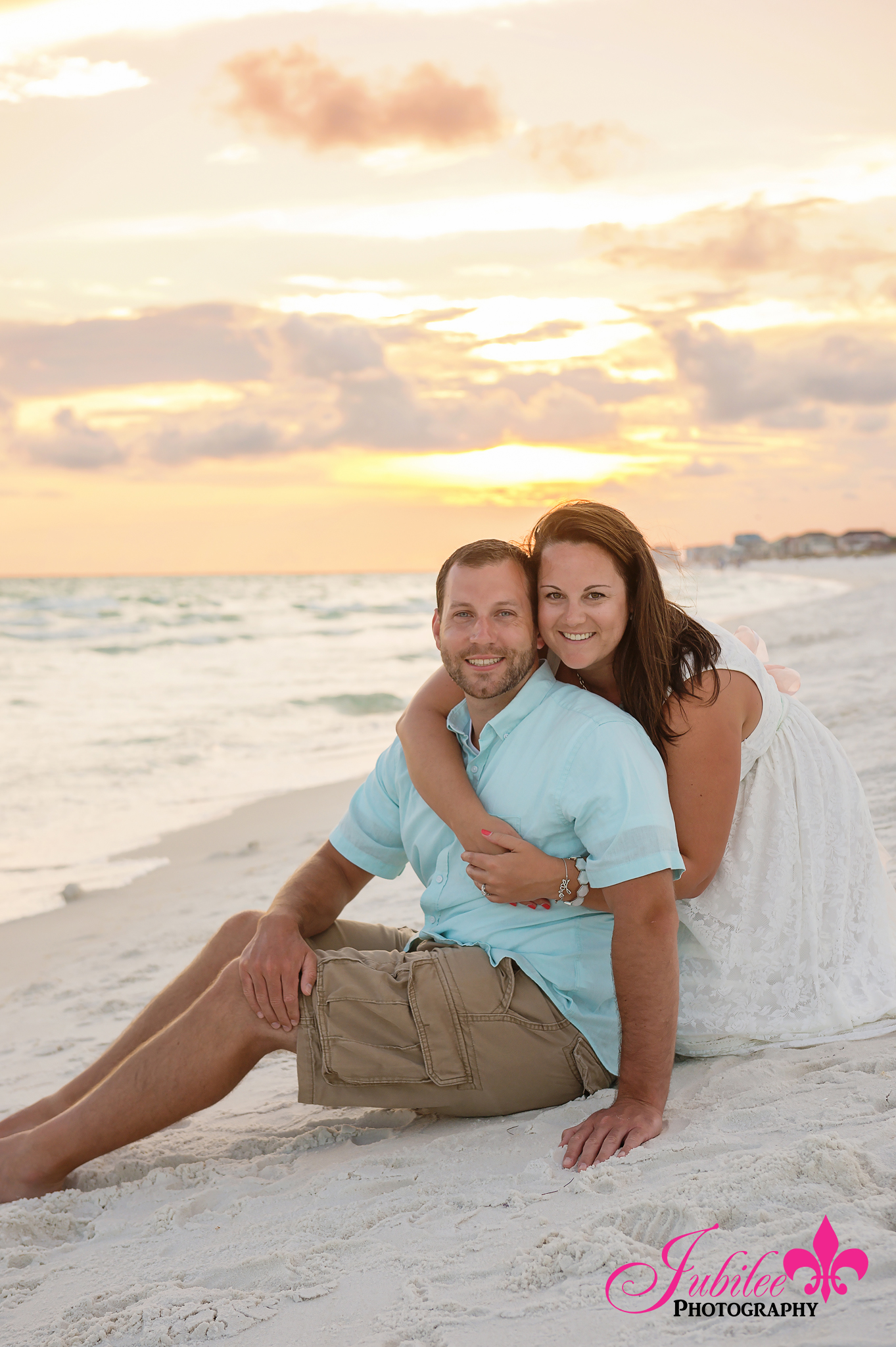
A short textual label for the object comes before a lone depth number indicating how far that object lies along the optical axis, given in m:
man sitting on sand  2.60
